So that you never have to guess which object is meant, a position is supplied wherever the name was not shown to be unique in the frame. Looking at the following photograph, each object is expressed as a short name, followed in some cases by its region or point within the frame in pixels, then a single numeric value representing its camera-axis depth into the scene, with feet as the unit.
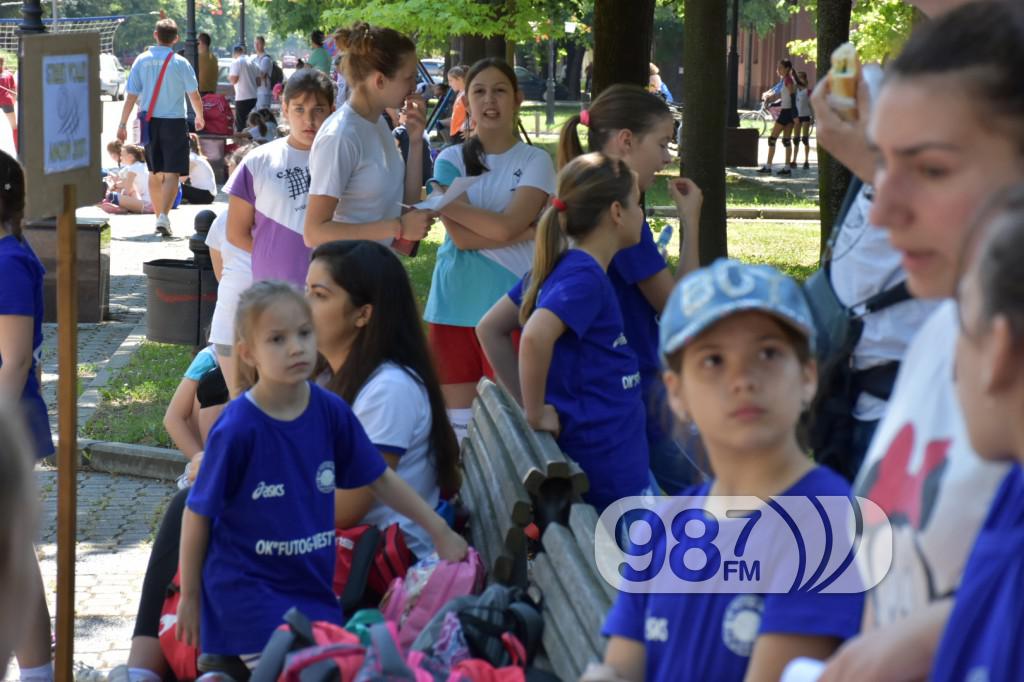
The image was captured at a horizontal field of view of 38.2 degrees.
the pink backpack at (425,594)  13.15
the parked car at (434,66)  201.85
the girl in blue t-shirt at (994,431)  5.01
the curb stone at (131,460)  26.45
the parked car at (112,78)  185.06
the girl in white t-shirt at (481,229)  20.27
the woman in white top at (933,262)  6.12
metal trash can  31.76
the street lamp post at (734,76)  97.66
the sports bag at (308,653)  11.22
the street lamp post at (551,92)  141.18
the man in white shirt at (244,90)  102.32
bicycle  118.49
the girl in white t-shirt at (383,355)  14.84
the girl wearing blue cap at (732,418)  7.73
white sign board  14.89
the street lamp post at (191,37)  95.86
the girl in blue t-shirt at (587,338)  14.42
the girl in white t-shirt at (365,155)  19.48
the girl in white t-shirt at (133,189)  60.23
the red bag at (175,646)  13.97
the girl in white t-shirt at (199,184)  63.46
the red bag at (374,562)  14.01
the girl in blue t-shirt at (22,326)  15.60
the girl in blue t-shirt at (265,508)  12.77
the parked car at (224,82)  155.07
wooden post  14.71
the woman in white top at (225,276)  21.31
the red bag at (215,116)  82.53
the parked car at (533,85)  207.65
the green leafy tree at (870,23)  66.28
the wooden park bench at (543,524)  11.49
